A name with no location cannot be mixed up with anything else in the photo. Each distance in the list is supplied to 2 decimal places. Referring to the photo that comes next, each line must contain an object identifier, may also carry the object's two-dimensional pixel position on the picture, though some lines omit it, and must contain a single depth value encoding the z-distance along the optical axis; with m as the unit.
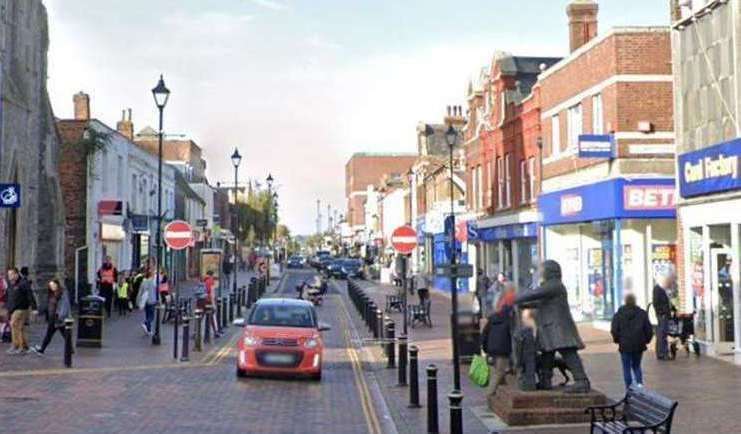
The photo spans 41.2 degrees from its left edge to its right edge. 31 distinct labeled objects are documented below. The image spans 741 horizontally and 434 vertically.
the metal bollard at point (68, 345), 19.08
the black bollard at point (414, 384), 15.04
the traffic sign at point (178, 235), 24.17
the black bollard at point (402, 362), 17.62
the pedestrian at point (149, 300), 26.56
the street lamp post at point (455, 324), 13.96
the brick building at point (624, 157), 26.36
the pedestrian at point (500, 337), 15.13
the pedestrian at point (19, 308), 21.36
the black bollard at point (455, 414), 11.15
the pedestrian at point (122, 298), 35.34
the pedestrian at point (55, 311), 21.38
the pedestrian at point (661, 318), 20.64
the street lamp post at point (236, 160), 45.56
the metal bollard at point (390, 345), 20.31
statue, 12.74
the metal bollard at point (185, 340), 20.61
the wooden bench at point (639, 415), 8.96
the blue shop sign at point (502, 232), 36.81
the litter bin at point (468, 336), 19.89
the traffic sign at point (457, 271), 14.23
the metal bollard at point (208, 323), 25.98
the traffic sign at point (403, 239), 23.92
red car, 18.27
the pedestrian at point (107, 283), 33.47
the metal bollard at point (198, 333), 23.06
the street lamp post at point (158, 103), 24.69
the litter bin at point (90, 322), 23.38
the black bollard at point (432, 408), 12.48
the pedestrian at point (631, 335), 15.63
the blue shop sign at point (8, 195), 26.67
